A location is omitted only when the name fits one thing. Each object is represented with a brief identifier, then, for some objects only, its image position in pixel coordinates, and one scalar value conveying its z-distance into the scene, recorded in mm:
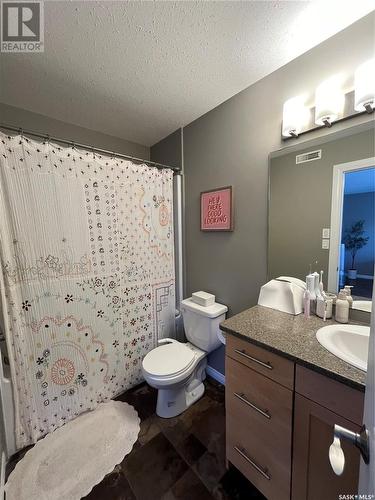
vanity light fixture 933
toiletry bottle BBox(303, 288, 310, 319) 1140
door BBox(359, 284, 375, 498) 403
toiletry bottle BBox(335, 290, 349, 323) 1050
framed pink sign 1630
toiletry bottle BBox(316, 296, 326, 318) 1110
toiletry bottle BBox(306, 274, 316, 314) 1155
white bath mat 1087
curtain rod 1139
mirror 1028
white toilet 1406
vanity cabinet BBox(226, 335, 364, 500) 712
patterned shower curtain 1238
